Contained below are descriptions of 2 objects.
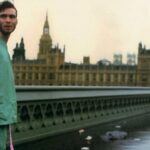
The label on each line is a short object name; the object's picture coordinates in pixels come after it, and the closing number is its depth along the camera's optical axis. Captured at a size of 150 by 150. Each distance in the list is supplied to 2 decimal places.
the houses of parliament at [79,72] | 99.16
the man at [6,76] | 2.13
